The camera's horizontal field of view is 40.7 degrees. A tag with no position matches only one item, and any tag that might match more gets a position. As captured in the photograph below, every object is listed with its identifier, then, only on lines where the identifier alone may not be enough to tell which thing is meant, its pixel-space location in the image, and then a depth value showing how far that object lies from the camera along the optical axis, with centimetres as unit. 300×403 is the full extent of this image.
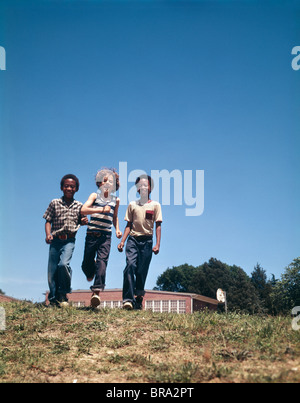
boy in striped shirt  827
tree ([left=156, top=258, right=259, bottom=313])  5434
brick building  5131
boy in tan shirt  832
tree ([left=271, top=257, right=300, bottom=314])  4887
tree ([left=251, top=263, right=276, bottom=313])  5838
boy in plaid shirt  840
